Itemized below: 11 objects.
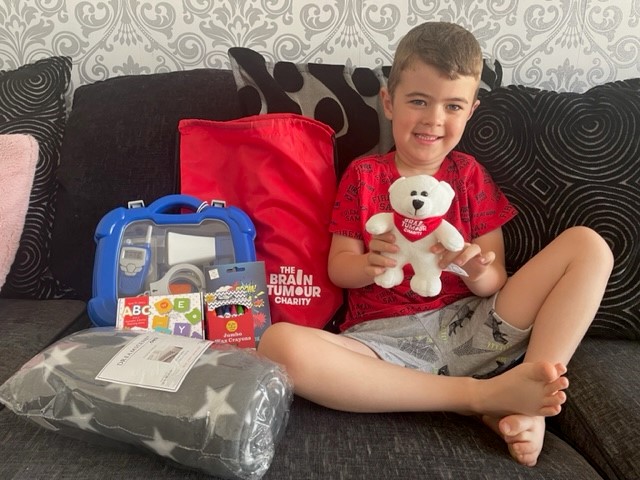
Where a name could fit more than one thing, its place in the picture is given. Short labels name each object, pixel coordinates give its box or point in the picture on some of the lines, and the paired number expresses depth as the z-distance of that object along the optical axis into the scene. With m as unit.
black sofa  0.78
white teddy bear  0.83
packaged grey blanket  0.72
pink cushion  1.13
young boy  0.87
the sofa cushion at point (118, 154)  1.19
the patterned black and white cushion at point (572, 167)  1.02
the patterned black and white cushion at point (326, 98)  1.18
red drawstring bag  1.12
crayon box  1.04
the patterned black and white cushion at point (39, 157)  1.22
